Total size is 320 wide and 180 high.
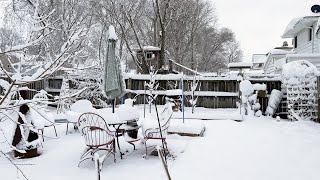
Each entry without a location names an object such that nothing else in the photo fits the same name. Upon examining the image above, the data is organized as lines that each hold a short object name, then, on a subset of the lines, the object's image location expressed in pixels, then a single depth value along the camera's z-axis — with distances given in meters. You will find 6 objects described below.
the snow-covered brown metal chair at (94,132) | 5.01
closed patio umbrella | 6.00
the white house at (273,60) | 14.22
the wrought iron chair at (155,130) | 5.51
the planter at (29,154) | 5.62
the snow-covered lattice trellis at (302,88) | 9.07
